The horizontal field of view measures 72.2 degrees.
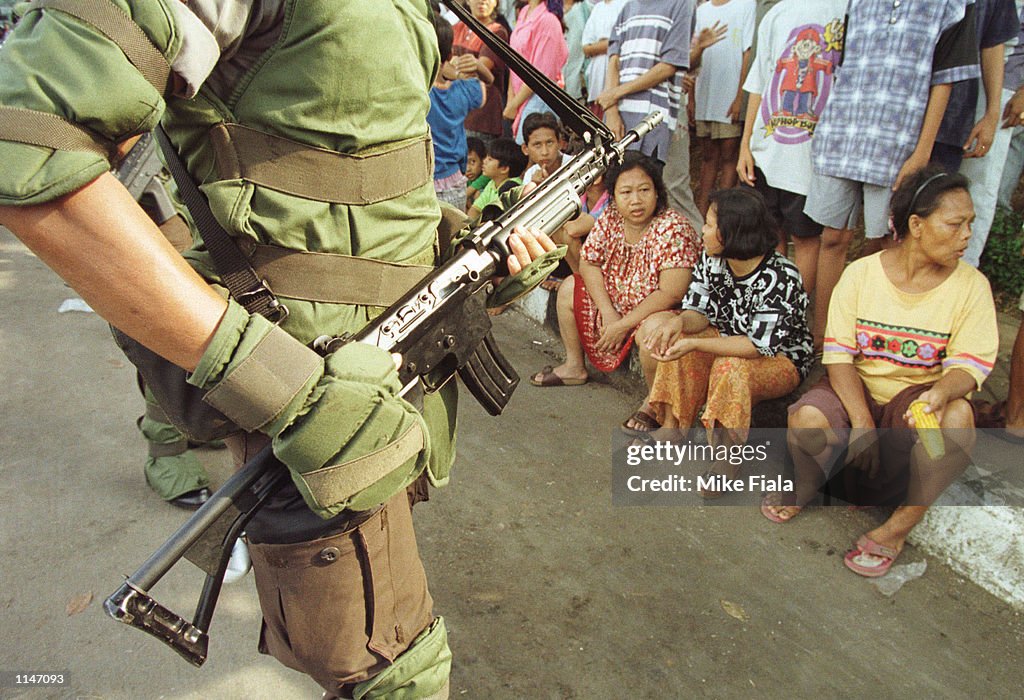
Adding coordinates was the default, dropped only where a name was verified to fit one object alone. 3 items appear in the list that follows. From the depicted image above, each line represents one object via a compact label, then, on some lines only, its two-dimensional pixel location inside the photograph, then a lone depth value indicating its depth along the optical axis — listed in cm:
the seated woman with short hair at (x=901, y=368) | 249
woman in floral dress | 347
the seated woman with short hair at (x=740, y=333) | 301
